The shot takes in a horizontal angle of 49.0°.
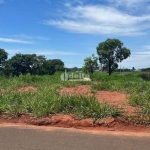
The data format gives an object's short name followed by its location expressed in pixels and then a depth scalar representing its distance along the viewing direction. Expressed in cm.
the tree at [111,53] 2738
